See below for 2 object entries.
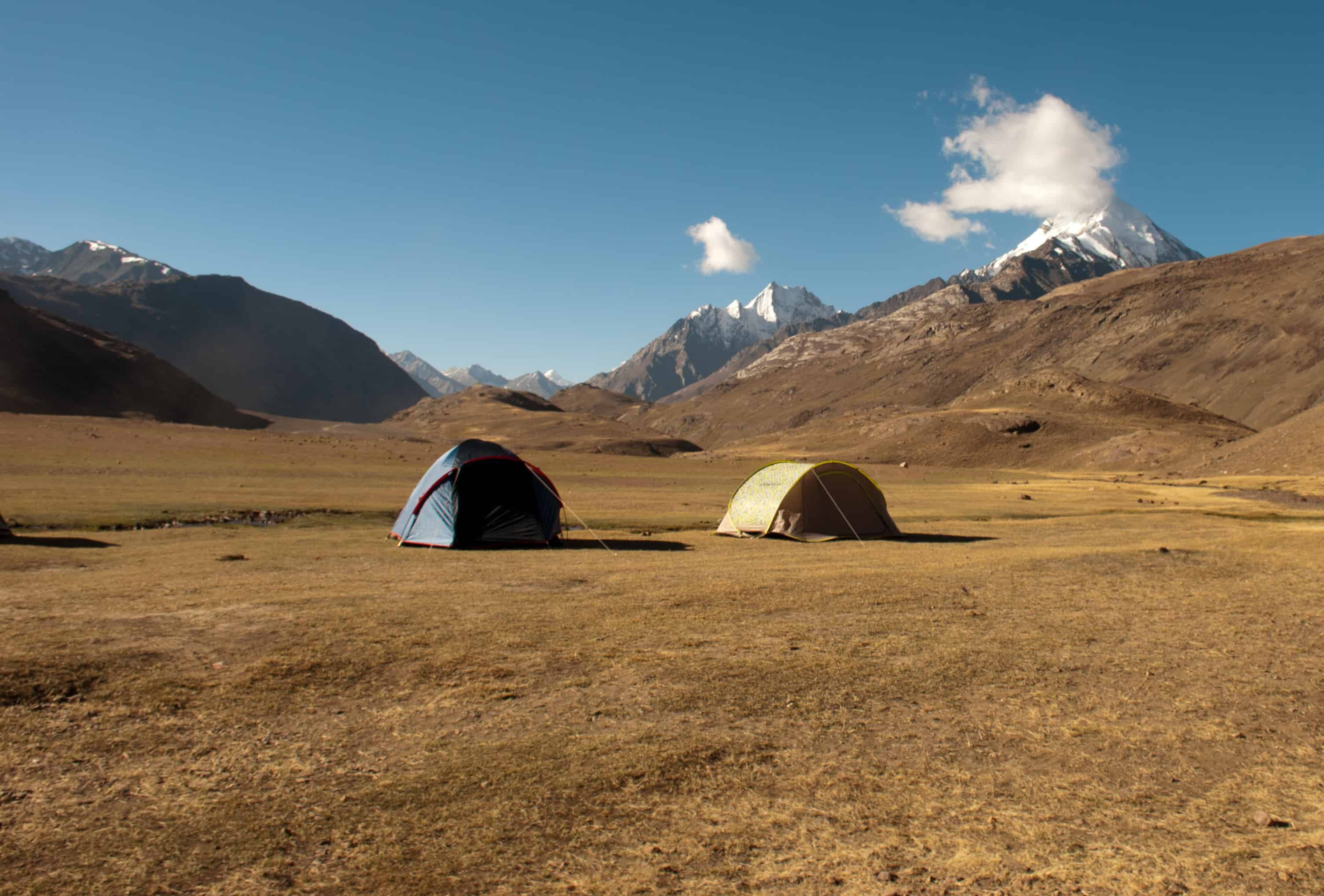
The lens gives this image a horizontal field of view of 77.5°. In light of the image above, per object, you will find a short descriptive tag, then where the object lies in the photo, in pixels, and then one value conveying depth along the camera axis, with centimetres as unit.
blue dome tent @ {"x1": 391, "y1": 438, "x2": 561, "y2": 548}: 2345
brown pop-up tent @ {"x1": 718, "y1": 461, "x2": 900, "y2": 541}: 2711
